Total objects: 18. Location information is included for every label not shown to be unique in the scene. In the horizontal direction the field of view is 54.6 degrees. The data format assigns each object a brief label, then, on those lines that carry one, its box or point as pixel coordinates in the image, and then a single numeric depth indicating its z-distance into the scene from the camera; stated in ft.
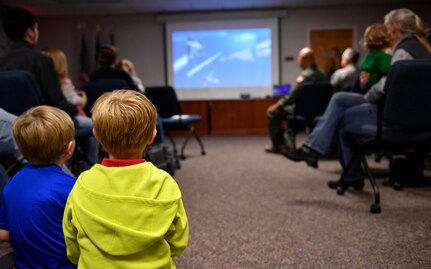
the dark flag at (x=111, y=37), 25.80
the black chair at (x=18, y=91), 7.08
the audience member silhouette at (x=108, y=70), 12.39
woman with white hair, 8.65
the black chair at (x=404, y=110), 7.57
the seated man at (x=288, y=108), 15.39
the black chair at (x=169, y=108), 14.87
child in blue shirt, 3.78
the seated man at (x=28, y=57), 8.06
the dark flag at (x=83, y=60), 25.72
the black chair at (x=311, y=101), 13.94
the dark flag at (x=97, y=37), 25.76
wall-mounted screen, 25.26
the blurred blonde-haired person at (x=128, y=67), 14.25
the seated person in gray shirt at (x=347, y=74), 14.97
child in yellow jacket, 3.14
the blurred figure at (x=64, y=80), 10.04
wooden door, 25.04
